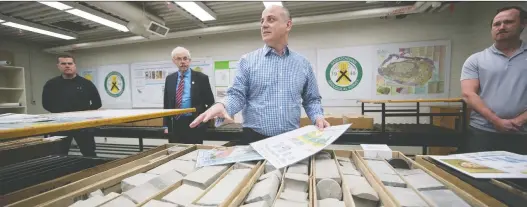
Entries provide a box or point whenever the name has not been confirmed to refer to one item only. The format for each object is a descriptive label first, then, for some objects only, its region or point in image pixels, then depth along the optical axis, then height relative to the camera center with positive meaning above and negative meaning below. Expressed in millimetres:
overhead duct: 3725 +1351
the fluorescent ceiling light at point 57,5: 3432 +1419
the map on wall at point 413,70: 4102 +433
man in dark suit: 2818 +89
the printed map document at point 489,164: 694 -247
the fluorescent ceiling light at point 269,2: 3563 +1452
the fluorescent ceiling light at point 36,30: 4430 +1410
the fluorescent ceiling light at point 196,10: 3600 +1449
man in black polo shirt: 2887 +39
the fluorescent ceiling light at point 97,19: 3801 +1396
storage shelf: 5222 +247
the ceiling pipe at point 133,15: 3531 +1388
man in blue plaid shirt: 1354 +45
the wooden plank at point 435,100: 2491 -79
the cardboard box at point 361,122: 2951 -369
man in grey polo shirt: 1491 +24
